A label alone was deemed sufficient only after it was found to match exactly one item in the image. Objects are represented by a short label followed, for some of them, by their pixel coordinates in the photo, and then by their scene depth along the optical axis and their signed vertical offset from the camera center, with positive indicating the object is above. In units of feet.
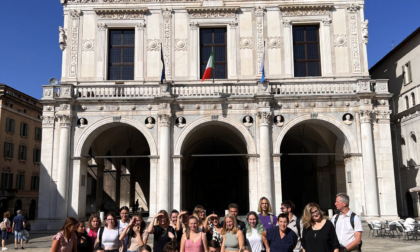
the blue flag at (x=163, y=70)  76.54 +22.87
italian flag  77.56 +23.19
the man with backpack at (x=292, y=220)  25.66 -1.70
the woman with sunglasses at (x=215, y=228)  25.67 -2.15
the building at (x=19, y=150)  123.03 +14.59
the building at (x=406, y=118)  90.74 +16.87
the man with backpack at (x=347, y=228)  21.85 -1.91
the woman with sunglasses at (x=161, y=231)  25.00 -2.21
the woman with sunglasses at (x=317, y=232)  21.08 -2.06
